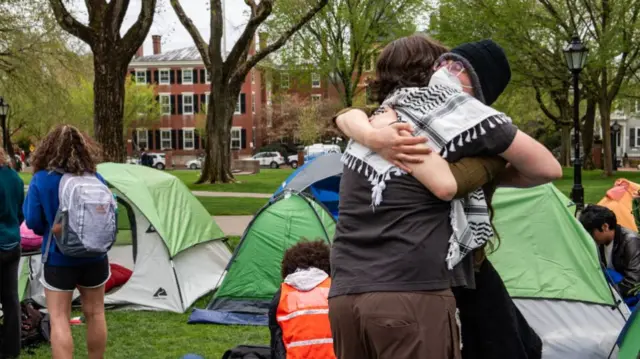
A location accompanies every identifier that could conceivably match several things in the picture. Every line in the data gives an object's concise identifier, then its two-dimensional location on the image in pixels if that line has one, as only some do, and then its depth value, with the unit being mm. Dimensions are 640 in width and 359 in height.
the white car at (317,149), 44659
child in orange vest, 4328
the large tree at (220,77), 20312
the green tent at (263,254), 6934
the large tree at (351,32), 36594
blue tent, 8258
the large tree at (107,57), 13297
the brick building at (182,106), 59156
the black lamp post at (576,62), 12186
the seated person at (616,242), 5723
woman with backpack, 4312
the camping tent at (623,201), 7304
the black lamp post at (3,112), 26391
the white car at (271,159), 51116
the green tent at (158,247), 7328
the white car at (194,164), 50206
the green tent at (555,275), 5250
